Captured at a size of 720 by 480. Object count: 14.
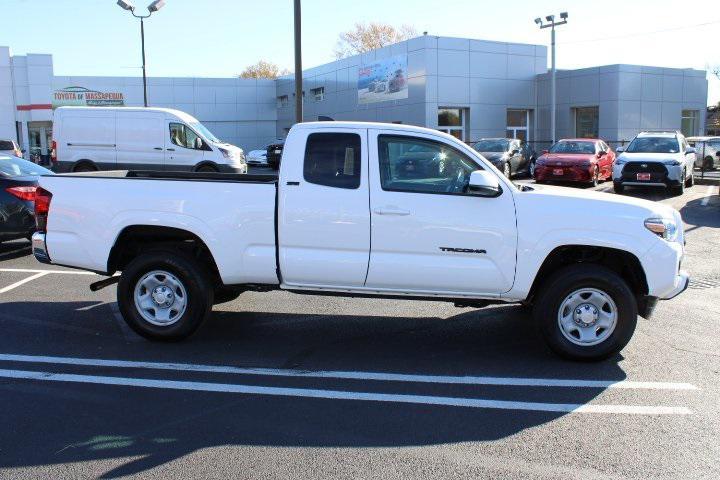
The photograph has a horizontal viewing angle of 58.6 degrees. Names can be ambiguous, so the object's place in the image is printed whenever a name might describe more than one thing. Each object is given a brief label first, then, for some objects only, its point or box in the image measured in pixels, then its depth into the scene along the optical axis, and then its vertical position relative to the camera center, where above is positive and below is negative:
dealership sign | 46.64 +5.47
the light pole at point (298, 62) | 15.57 +2.63
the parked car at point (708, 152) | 26.05 +0.48
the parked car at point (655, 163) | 17.67 +0.04
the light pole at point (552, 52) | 32.75 +5.80
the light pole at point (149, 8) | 28.34 +7.27
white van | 19.25 +0.95
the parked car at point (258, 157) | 37.97 +0.72
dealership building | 33.41 +4.12
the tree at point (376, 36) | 77.88 +15.90
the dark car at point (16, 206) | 9.72 -0.50
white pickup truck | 5.36 -0.57
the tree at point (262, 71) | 89.62 +13.80
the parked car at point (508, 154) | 23.11 +0.45
